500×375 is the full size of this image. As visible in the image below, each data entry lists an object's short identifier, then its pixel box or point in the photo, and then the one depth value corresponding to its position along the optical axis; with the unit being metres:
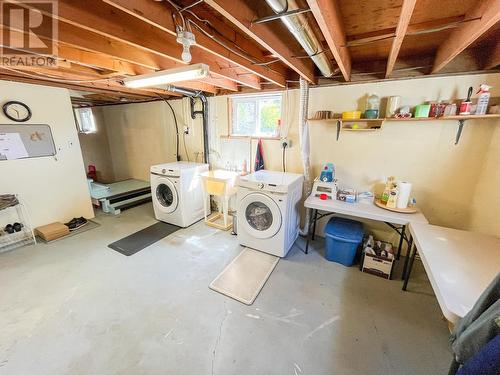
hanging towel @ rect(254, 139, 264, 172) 3.36
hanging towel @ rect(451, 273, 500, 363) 0.76
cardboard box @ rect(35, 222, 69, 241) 3.03
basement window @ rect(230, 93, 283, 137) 3.26
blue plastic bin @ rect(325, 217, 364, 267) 2.46
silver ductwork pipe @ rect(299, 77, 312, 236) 2.71
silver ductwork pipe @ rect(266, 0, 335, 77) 1.01
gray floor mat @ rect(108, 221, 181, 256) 2.88
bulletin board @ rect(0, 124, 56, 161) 2.78
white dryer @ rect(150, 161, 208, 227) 3.32
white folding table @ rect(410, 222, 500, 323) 1.13
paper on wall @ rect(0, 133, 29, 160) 2.76
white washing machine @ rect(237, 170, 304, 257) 2.50
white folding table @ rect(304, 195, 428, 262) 2.13
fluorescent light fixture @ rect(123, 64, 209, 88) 1.76
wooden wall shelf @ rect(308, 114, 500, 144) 2.06
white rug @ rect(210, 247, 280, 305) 2.15
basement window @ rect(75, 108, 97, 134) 5.54
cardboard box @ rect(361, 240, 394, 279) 2.33
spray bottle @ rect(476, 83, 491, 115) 1.93
